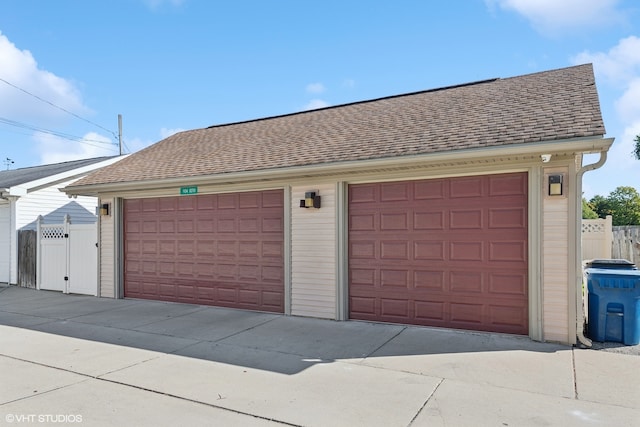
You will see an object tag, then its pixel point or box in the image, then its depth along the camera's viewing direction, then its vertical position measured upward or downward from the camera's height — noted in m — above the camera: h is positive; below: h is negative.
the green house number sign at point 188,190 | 8.74 +0.66
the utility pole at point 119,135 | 26.42 +5.48
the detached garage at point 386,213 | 5.64 +0.15
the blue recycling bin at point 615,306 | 5.43 -1.11
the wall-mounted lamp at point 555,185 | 5.54 +0.47
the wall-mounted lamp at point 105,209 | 9.86 +0.30
